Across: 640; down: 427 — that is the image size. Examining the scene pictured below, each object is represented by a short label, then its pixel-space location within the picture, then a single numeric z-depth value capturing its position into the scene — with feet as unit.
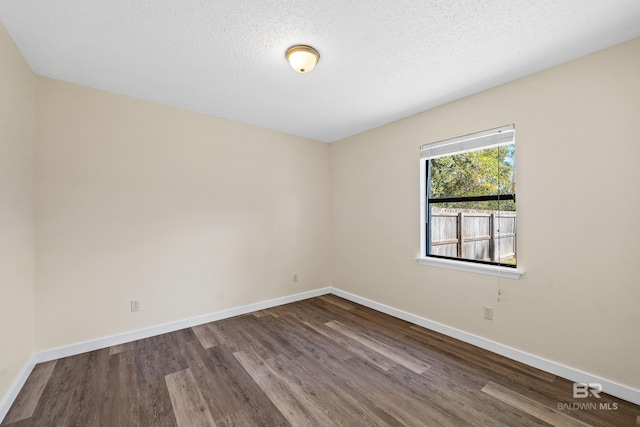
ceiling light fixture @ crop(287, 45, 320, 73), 6.34
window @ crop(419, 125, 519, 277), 8.12
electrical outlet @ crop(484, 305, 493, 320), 8.23
